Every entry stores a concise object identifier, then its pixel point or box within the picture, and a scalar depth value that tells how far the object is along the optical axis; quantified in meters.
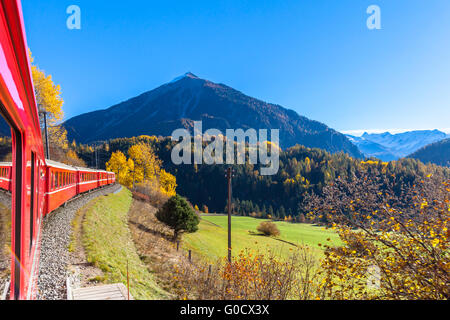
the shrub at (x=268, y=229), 38.53
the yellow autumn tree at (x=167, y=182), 39.88
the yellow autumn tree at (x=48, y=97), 20.03
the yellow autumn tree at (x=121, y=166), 39.41
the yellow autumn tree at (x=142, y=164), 39.69
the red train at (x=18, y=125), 1.20
